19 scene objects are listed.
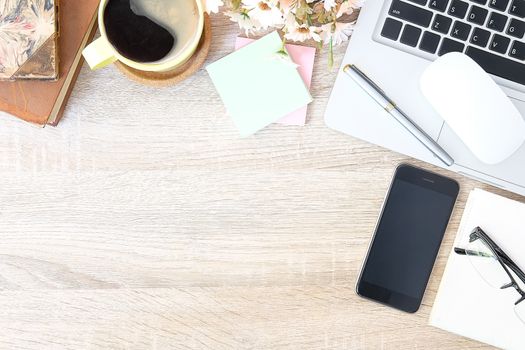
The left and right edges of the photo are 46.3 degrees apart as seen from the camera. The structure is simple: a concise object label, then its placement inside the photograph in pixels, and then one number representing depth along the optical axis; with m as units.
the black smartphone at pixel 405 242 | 0.73
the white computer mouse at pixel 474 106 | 0.65
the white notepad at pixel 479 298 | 0.73
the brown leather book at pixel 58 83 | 0.69
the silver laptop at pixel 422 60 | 0.68
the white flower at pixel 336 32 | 0.67
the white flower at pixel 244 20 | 0.66
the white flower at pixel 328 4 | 0.63
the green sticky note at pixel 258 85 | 0.72
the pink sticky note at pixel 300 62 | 0.72
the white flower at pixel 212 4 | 0.64
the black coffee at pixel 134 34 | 0.64
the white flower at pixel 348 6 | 0.65
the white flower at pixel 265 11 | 0.64
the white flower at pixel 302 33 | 0.67
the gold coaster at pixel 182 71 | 0.69
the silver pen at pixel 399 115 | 0.70
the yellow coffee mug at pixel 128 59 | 0.63
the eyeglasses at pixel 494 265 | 0.72
